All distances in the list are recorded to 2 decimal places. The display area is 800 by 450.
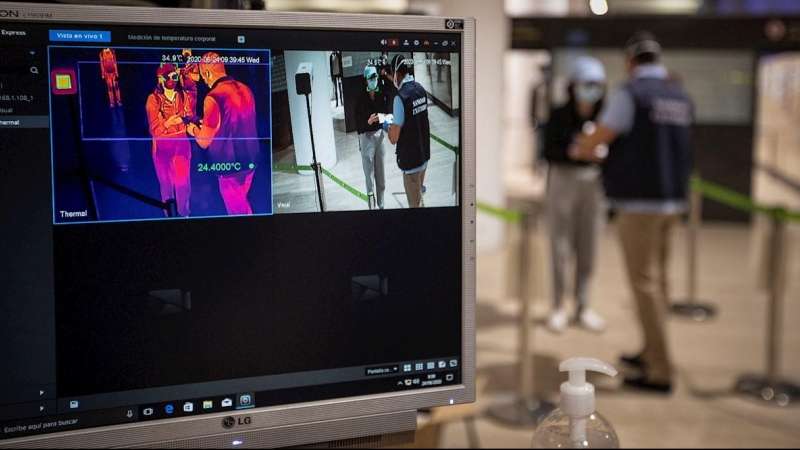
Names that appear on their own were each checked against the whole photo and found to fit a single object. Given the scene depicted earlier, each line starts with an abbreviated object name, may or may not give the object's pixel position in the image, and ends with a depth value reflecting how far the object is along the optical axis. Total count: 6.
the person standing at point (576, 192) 5.70
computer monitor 1.26
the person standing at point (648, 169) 4.37
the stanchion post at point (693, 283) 6.36
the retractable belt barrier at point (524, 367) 4.23
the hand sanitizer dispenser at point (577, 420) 1.45
